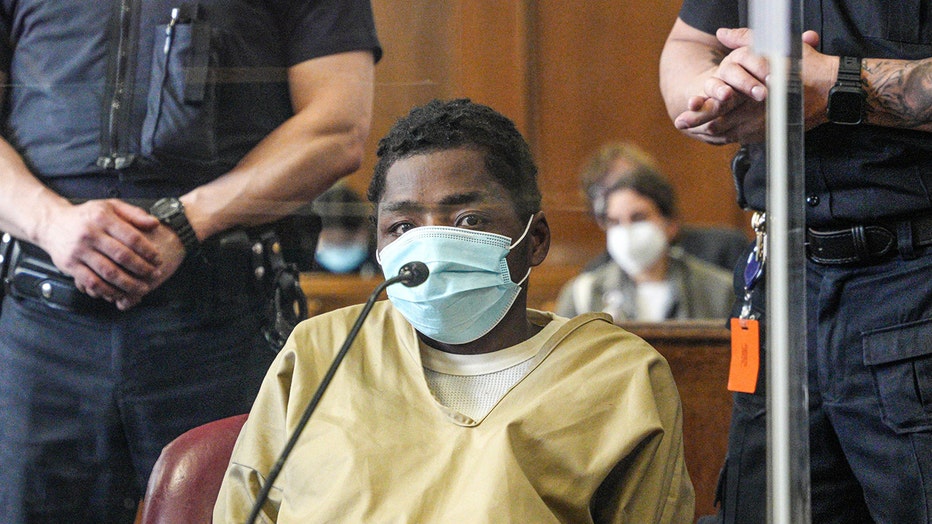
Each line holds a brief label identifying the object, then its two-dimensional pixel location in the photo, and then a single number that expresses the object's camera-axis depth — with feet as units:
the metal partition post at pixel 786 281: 13.05
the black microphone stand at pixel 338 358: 13.25
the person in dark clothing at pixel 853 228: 13.70
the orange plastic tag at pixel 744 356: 13.68
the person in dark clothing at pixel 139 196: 13.91
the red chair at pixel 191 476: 13.69
